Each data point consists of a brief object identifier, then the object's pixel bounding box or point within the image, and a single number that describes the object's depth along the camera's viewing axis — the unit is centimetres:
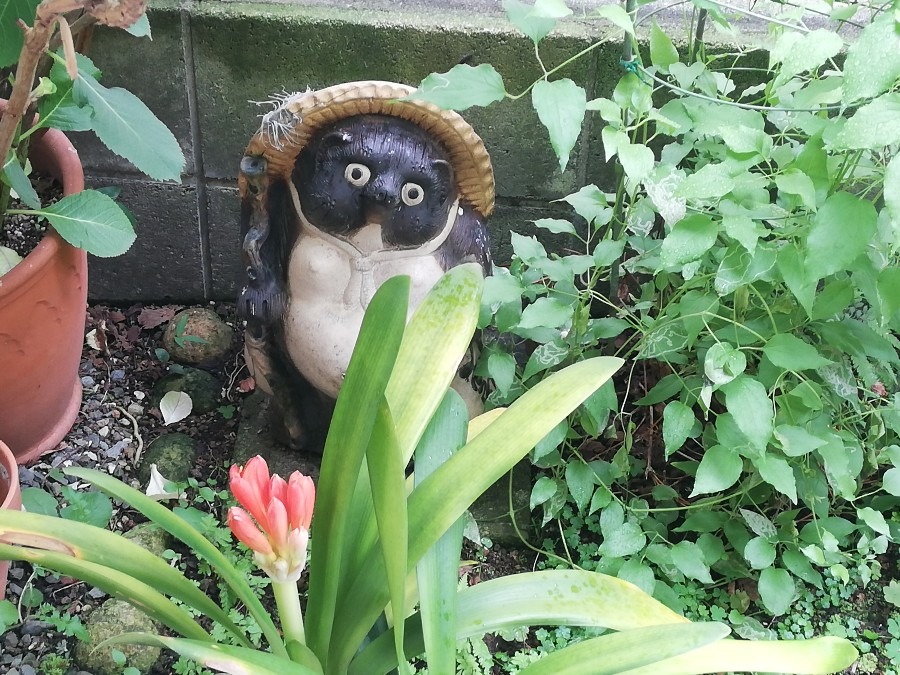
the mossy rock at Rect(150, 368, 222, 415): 172
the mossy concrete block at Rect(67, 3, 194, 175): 167
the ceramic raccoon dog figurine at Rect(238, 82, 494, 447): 124
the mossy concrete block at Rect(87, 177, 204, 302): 186
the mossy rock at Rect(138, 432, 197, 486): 155
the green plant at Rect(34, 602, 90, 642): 123
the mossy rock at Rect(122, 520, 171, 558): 139
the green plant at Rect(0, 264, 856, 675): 79
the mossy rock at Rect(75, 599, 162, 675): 122
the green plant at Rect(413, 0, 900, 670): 100
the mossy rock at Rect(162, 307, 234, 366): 181
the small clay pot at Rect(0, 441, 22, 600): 106
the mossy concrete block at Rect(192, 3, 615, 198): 166
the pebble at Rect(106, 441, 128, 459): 157
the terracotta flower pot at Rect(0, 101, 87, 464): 130
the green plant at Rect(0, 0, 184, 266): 126
